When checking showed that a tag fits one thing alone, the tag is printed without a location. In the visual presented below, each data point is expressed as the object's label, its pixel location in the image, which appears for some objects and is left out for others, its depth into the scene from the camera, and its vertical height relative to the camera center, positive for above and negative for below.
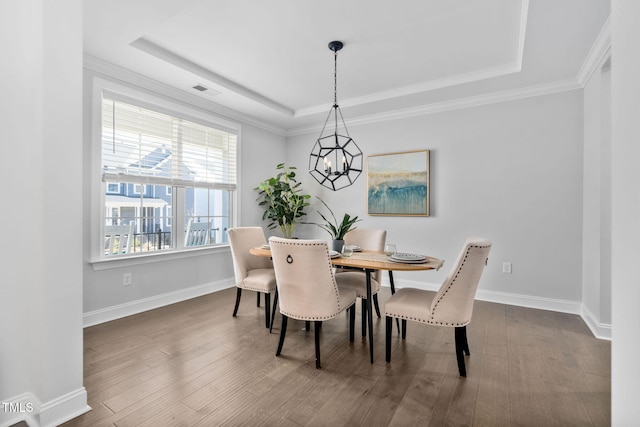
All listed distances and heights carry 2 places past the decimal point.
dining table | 2.23 -0.39
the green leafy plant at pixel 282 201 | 4.73 +0.18
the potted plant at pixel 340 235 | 2.61 -0.19
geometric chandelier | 4.67 +0.88
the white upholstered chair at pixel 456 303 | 1.96 -0.63
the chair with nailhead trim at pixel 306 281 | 2.08 -0.49
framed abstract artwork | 4.14 +0.42
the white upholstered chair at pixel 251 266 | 2.91 -0.58
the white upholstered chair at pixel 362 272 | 2.78 -0.64
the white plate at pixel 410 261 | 2.34 -0.37
